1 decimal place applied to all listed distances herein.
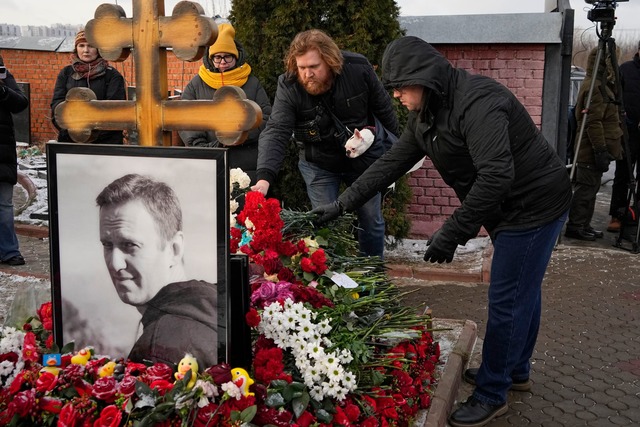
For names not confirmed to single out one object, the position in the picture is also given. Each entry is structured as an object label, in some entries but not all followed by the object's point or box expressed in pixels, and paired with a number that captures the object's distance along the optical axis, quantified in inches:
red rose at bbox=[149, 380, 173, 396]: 92.2
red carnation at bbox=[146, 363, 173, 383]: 94.3
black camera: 256.4
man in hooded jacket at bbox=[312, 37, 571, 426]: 116.0
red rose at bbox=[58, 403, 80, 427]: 88.7
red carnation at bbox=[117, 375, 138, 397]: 92.5
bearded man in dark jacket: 163.8
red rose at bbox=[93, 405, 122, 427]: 87.7
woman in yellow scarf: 194.9
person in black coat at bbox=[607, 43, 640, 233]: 306.0
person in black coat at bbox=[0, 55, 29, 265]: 238.4
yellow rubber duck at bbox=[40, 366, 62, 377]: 96.7
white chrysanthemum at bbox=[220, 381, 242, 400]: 92.2
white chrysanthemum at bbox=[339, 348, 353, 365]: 109.8
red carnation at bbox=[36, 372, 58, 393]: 94.1
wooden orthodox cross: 99.2
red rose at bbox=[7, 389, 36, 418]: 90.3
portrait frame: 94.6
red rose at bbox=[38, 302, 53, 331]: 111.8
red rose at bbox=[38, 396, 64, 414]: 92.4
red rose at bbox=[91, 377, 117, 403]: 92.6
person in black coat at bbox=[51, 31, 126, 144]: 237.5
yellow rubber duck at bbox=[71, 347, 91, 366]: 99.3
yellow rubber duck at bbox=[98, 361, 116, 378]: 97.0
